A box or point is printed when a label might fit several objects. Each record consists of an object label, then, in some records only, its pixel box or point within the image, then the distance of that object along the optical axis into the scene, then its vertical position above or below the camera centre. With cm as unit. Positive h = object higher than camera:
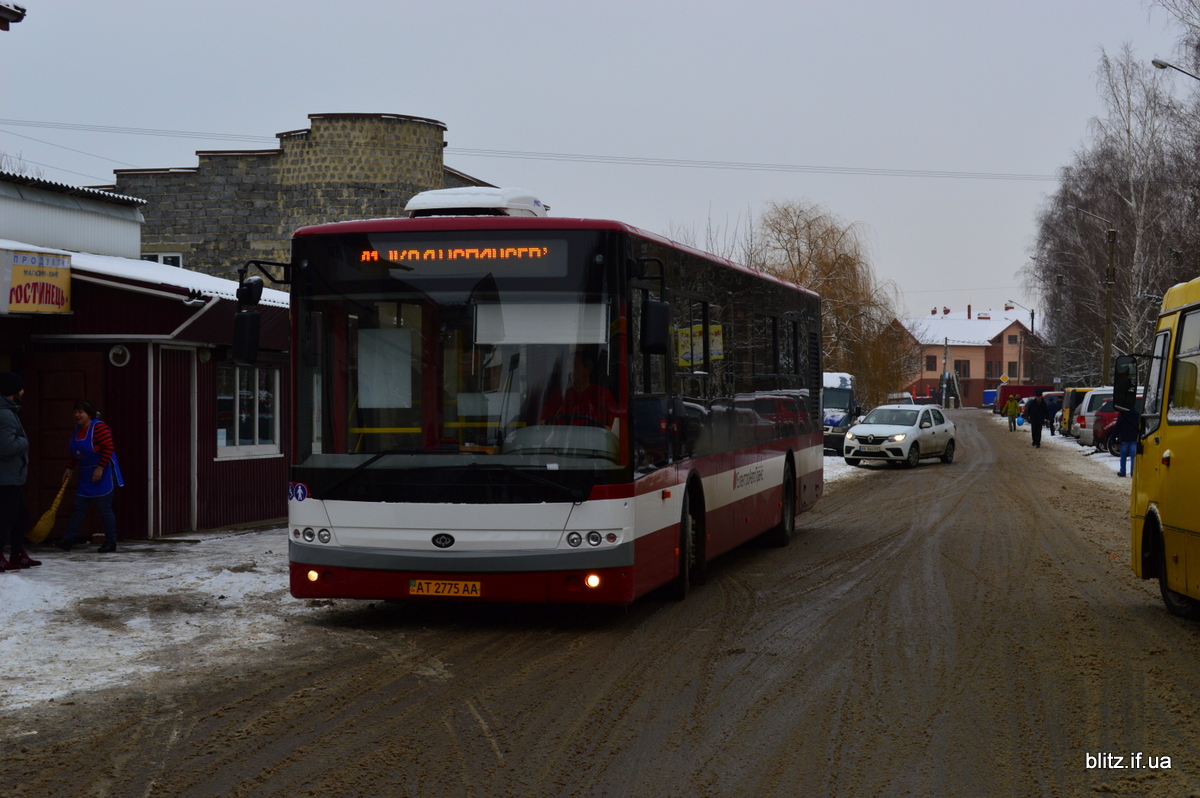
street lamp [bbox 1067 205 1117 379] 4403 +298
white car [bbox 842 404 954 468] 3453 -114
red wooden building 1527 +24
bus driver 942 -6
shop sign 1405 +116
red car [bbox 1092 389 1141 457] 3945 -95
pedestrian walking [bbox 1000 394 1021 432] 6488 -98
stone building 4003 +616
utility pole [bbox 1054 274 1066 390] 6544 +323
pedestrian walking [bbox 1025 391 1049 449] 4491 -81
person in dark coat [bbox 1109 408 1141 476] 2534 -73
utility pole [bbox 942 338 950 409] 12995 +60
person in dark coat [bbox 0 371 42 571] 1198 -50
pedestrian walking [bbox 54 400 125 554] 1403 -74
